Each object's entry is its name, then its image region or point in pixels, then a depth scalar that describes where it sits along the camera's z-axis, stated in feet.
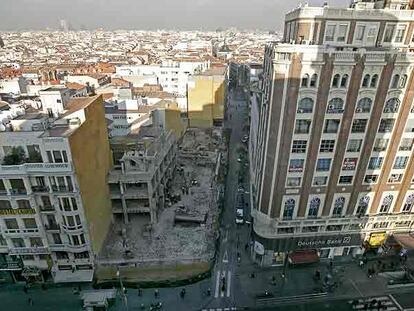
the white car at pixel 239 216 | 209.09
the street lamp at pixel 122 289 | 153.58
